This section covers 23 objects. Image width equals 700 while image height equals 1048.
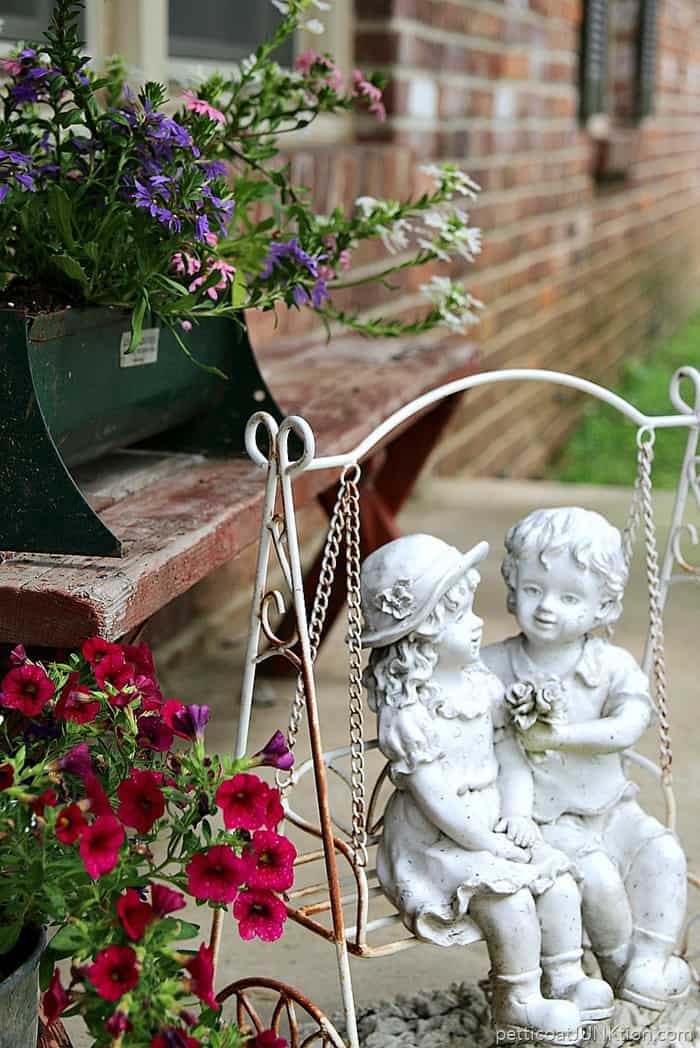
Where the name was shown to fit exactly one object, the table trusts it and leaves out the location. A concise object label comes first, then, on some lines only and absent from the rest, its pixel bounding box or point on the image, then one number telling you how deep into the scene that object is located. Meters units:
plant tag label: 1.69
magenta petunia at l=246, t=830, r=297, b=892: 1.43
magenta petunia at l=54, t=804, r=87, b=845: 1.36
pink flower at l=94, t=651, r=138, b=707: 1.45
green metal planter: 1.56
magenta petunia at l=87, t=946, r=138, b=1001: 1.34
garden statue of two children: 1.57
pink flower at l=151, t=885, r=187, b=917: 1.37
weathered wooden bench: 1.51
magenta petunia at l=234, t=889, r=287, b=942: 1.43
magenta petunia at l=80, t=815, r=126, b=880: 1.35
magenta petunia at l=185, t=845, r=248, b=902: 1.40
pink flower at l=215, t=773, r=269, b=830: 1.41
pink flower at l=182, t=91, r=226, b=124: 1.64
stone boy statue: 1.61
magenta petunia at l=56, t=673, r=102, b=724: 1.44
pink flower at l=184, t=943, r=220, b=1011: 1.37
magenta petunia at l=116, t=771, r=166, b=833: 1.40
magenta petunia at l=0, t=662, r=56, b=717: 1.43
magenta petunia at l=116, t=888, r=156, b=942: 1.35
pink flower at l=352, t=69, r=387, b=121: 1.83
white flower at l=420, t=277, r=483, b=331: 1.84
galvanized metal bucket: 1.37
